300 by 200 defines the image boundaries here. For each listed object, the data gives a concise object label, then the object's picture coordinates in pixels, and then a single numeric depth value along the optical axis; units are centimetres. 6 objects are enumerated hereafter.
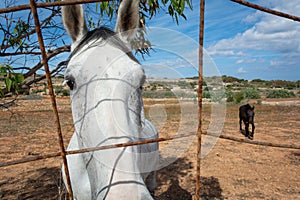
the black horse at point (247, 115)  1079
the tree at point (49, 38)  298
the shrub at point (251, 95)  3478
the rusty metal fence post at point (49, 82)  130
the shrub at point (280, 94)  3791
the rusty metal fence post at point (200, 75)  142
